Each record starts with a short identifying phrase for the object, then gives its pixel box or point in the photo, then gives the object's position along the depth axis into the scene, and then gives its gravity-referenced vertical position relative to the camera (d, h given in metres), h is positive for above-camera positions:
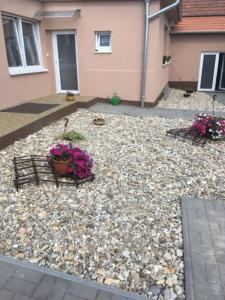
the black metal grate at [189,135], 5.00 -1.57
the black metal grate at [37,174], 3.31 -1.52
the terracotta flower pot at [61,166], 3.34 -1.39
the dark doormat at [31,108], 6.23 -1.29
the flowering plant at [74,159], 3.32 -1.29
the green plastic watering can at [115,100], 8.15 -1.38
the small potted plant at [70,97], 7.58 -1.19
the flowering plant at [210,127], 4.96 -1.34
